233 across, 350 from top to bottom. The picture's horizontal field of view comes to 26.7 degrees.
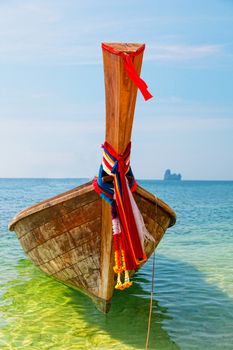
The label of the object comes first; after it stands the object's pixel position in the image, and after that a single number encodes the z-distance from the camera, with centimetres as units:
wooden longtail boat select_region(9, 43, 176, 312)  431
